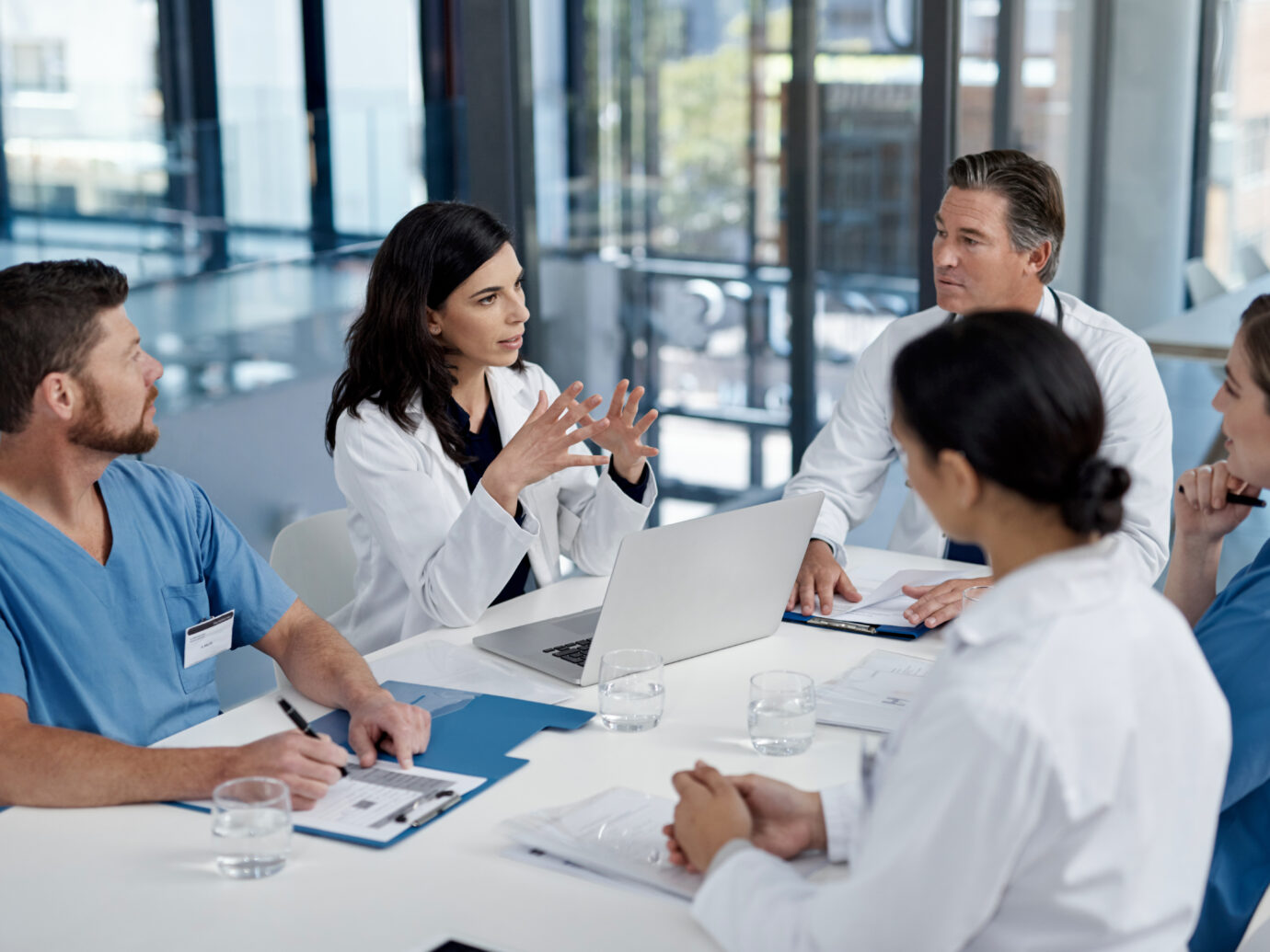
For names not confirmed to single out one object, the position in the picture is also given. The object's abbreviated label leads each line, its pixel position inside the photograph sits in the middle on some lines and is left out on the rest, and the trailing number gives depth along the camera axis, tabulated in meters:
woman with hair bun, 2.29
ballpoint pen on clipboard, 2.73
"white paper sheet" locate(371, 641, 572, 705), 3.08
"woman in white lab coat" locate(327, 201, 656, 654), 3.38
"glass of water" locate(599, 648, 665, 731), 2.96
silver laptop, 3.02
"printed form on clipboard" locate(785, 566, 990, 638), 3.31
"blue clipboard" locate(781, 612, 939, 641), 3.29
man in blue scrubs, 3.00
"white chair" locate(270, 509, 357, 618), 3.68
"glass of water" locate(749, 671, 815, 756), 2.89
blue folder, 2.87
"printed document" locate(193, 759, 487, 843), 2.72
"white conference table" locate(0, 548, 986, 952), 2.55
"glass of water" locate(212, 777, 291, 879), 2.64
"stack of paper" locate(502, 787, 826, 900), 2.62
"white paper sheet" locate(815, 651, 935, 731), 2.98
